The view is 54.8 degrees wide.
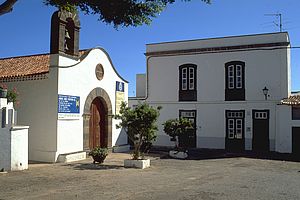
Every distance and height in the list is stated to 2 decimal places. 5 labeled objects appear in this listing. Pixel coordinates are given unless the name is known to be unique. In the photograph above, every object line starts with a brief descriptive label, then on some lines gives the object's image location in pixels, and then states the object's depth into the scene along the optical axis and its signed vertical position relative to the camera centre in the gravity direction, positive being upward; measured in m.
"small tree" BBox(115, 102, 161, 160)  11.57 -0.60
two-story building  18.54 +1.35
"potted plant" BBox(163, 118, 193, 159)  15.10 -1.03
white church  12.26 +0.57
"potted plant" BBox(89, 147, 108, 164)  11.88 -1.91
